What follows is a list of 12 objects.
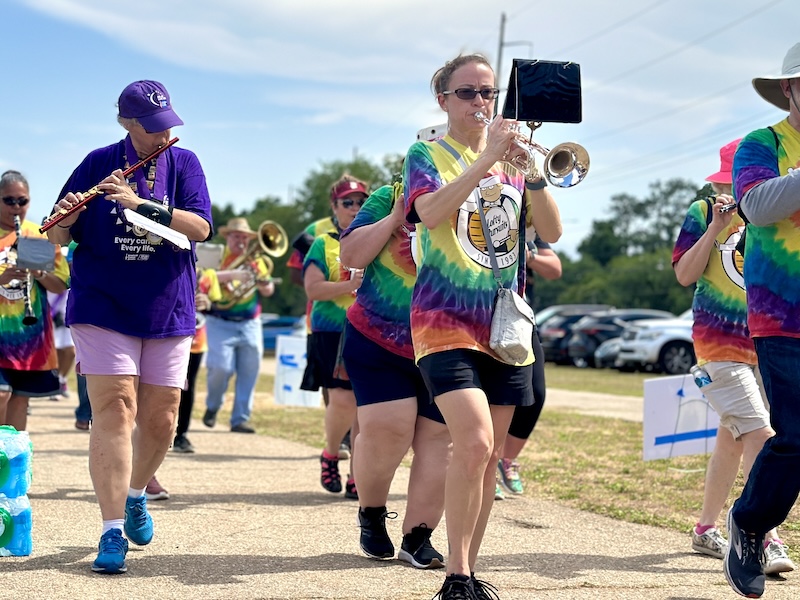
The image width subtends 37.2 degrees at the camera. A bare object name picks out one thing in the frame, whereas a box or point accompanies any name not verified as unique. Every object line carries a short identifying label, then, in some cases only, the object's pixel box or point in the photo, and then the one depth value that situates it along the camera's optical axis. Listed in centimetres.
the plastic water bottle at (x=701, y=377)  590
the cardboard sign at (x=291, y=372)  1420
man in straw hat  1196
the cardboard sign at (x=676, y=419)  845
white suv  2620
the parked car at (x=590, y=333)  3169
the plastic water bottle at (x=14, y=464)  544
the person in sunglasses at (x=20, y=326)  709
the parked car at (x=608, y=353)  2945
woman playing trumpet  446
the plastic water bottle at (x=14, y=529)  539
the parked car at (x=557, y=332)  3316
